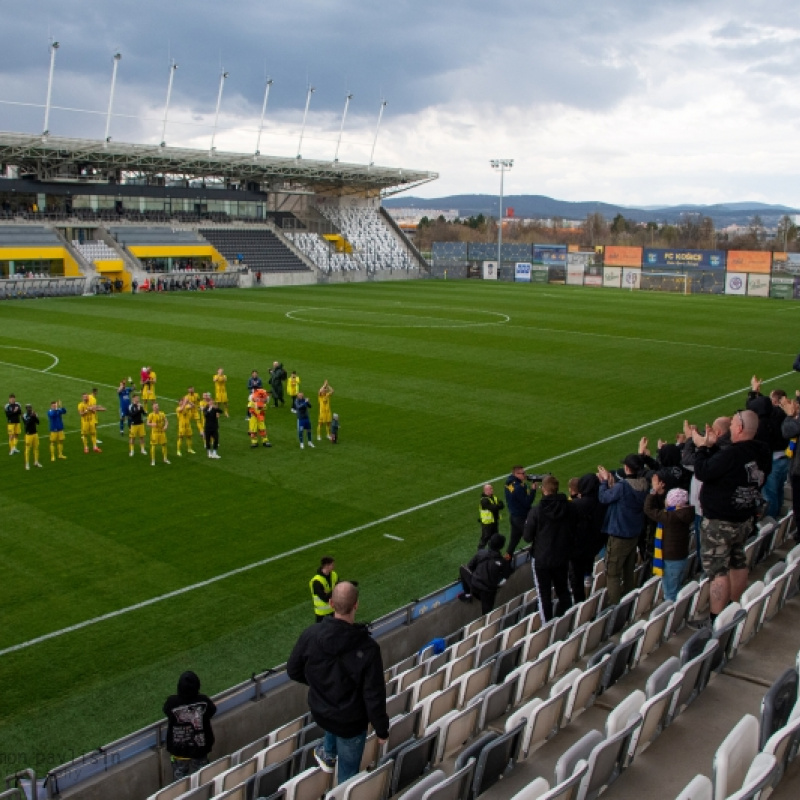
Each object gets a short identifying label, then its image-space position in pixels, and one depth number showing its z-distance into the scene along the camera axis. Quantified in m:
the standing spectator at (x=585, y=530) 9.62
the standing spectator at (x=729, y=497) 8.00
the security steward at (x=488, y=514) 12.70
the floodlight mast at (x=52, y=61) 57.06
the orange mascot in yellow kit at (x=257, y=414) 19.53
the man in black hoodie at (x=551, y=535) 9.22
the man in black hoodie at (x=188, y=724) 7.16
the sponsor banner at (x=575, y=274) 72.50
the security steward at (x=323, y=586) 9.80
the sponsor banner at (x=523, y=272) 75.31
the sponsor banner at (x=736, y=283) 63.69
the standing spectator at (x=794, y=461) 10.40
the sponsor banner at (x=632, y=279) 69.25
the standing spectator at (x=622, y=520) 9.52
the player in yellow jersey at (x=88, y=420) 18.75
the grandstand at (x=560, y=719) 5.64
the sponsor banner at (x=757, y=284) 62.47
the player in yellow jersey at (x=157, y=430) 18.30
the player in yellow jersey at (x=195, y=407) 19.31
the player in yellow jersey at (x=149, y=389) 22.36
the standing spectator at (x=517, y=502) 12.76
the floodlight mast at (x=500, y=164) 77.19
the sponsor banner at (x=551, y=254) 74.88
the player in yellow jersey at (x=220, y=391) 22.23
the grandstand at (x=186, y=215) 58.91
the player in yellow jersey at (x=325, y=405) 20.11
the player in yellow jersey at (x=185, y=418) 18.88
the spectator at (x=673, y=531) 8.91
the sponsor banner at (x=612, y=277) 70.31
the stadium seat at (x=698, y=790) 4.75
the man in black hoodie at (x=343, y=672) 5.62
